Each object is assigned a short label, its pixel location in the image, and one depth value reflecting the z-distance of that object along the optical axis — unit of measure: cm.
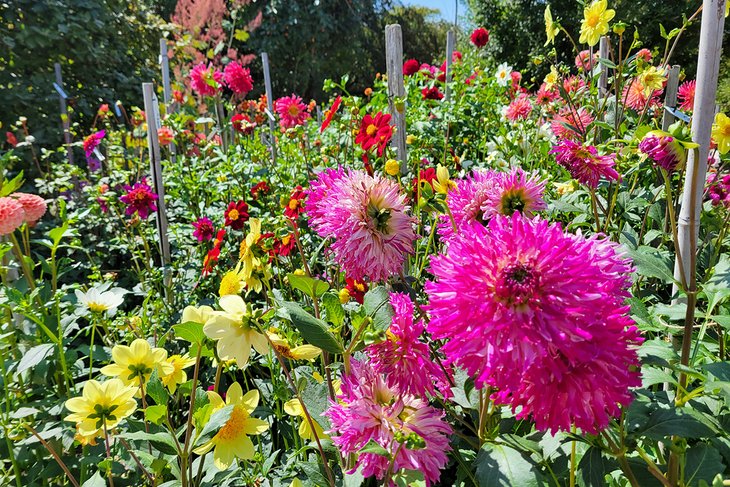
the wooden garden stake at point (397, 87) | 146
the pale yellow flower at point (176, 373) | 92
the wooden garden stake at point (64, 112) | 299
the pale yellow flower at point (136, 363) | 80
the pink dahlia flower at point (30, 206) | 144
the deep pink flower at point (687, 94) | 181
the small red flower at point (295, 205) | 125
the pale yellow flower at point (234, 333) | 62
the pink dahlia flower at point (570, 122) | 154
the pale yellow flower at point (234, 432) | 75
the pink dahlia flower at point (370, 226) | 75
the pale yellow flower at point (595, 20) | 138
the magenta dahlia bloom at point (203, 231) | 179
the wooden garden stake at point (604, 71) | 209
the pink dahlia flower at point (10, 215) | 123
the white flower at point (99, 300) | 105
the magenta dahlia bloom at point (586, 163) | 106
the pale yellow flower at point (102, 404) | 76
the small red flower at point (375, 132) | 118
